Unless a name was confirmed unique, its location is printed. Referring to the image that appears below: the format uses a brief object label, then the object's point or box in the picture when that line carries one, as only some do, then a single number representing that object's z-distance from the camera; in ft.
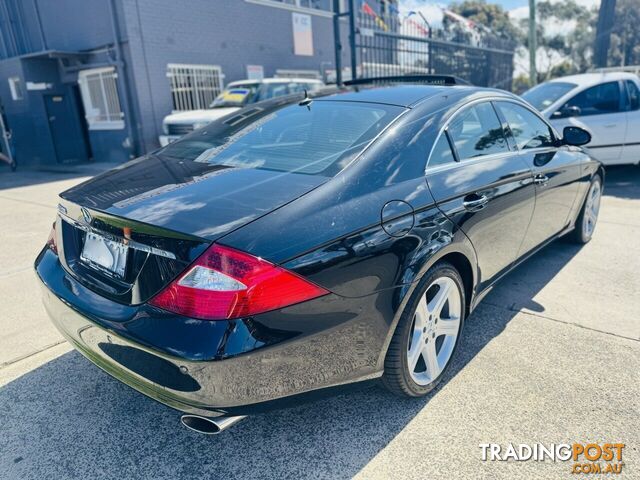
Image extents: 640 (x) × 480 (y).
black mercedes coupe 5.79
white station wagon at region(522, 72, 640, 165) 23.50
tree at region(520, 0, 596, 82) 122.11
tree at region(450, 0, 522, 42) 131.95
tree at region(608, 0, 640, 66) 96.58
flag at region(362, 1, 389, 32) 37.30
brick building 39.32
